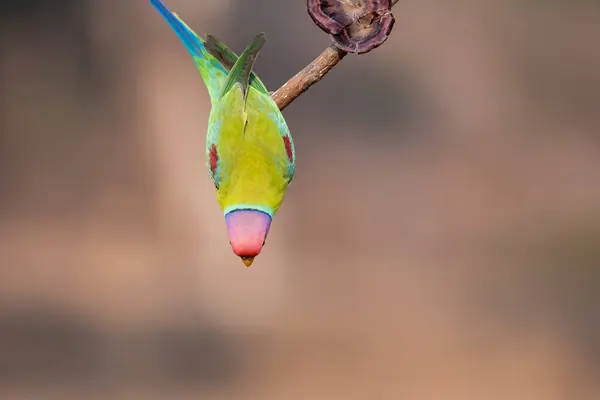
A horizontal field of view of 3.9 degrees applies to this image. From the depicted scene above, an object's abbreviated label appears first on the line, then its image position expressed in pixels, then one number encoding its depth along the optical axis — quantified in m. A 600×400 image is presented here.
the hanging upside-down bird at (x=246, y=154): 5.76
